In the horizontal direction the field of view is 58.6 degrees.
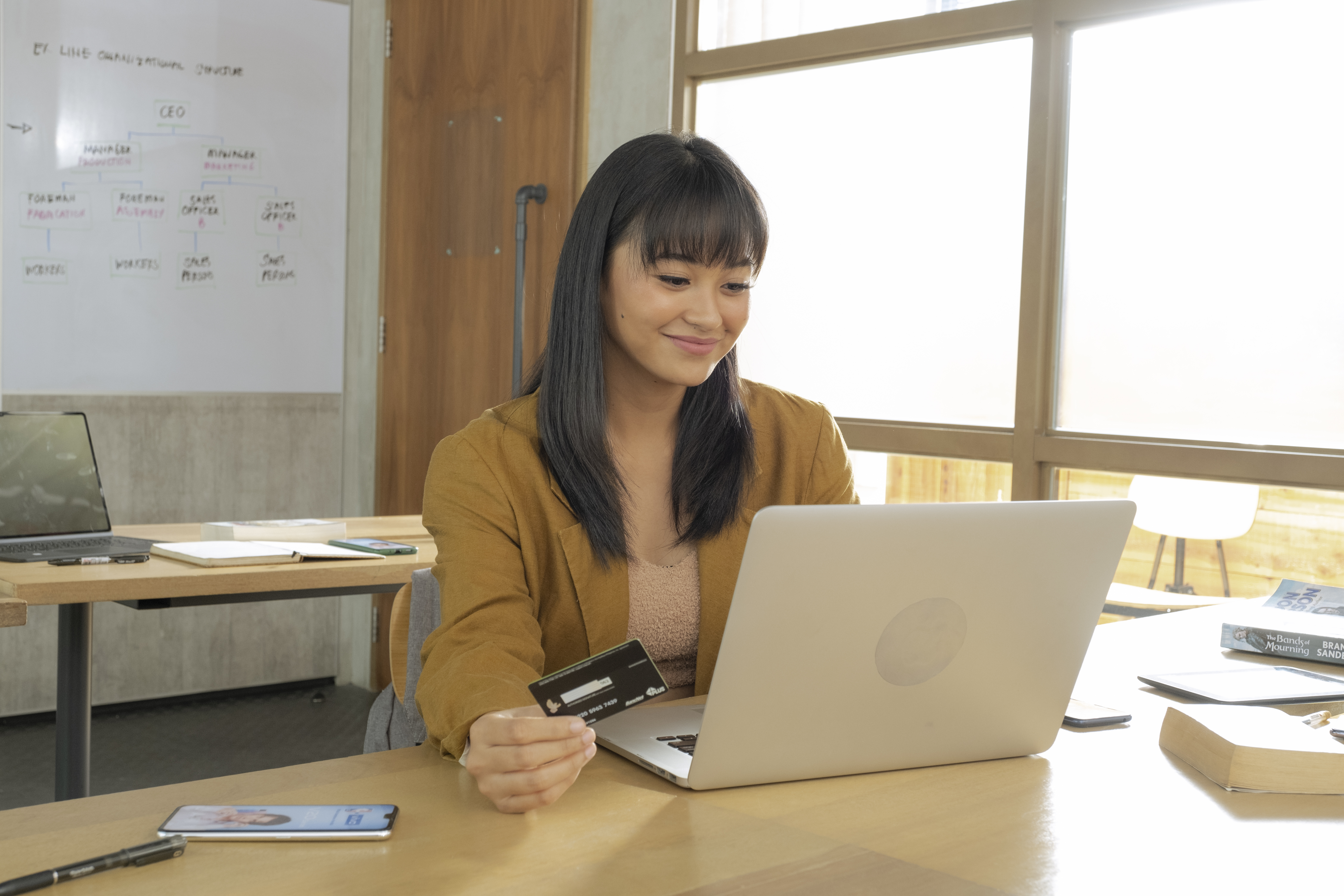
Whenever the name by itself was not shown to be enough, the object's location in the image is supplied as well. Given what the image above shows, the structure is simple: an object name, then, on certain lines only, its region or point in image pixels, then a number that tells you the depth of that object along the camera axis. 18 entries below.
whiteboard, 3.59
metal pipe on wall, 3.53
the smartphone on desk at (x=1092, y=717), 1.27
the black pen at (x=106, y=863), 0.78
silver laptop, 0.93
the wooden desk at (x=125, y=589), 1.96
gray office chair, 1.68
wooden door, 3.55
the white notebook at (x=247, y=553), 2.20
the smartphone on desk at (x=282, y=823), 0.88
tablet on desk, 1.37
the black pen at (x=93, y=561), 2.09
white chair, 2.39
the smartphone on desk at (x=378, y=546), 2.43
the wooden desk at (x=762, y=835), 0.83
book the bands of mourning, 1.61
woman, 1.35
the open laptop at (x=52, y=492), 2.26
